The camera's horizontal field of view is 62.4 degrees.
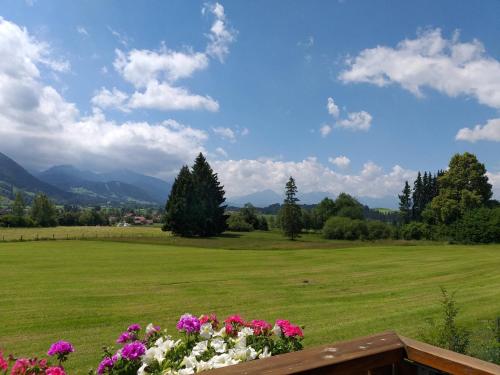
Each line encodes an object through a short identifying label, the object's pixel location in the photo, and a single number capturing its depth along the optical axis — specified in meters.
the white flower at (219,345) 2.92
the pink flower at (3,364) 2.76
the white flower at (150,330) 3.51
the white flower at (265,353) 2.95
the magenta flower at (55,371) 2.53
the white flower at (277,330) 3.70
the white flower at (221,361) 2.49
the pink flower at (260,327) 3.56
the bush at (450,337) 6.52
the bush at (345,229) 78.82
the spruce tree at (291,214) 76.31
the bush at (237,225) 85.19
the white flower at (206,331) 3.31
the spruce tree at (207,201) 72.88
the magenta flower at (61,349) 3.38
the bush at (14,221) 88.19
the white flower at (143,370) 2.62
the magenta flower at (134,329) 3.80
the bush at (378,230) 77.44
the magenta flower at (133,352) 2.89
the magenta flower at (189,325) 3.32
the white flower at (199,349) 2.82
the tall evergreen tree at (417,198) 104.75
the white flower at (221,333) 3.40
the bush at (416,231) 65.38
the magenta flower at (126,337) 3.69
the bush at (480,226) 50.09
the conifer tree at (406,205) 105.12
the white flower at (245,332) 3.29
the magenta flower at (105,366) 3.02
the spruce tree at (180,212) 71.69
